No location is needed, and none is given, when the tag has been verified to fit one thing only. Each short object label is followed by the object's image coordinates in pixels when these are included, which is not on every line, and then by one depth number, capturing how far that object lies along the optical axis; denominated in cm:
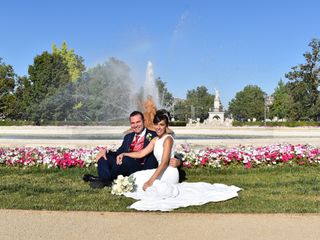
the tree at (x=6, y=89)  4181
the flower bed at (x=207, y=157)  721
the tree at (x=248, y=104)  6705
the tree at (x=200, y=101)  7649
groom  536
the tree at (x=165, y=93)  5291
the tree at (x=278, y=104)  6511
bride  449
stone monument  4437
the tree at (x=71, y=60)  4553
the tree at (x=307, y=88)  4080
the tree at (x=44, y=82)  3912
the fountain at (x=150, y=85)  2249
